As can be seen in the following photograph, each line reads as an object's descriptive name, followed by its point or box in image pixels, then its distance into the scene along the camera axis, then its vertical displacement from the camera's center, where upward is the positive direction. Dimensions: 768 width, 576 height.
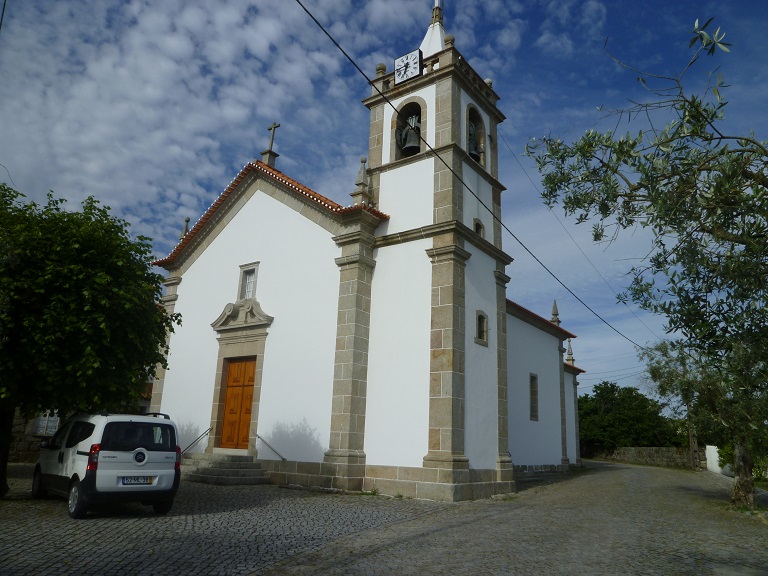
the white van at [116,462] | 8.81 -0.55
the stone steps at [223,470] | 13.84 -0.94
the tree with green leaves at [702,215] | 5.31 +2.19
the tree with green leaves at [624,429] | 38.88 +1.23
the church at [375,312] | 13.27 +3.17
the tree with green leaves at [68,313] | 9.62 +1.92
